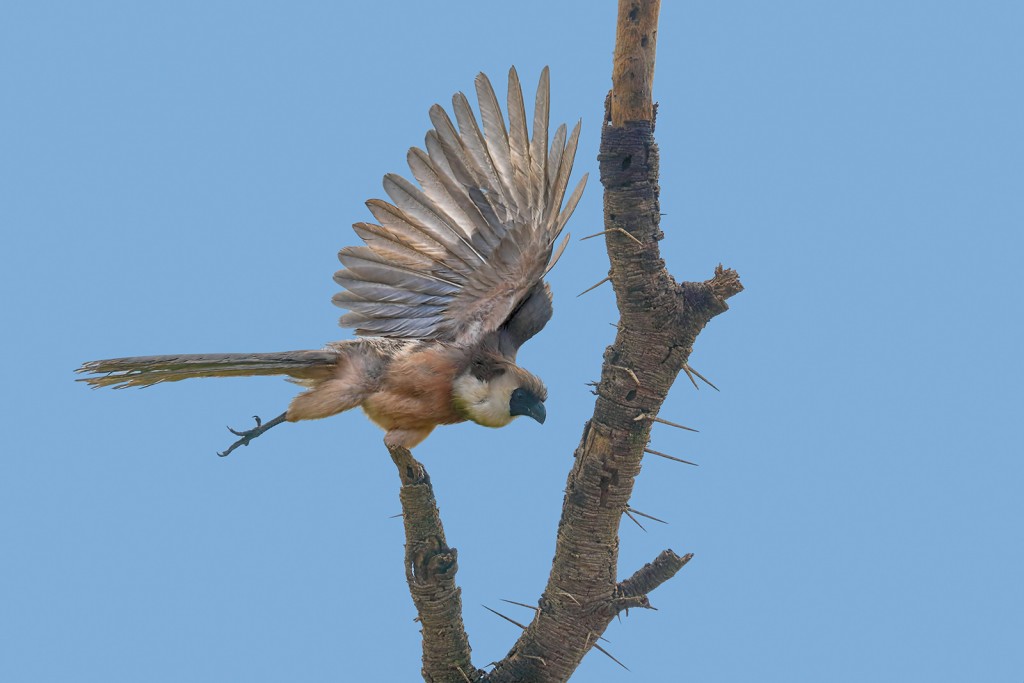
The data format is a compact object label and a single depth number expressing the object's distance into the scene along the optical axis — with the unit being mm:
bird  7562
